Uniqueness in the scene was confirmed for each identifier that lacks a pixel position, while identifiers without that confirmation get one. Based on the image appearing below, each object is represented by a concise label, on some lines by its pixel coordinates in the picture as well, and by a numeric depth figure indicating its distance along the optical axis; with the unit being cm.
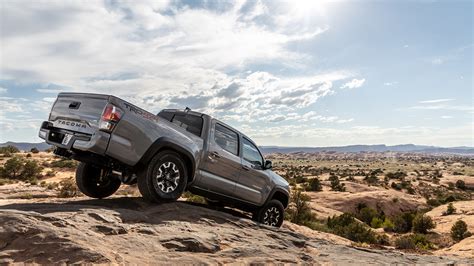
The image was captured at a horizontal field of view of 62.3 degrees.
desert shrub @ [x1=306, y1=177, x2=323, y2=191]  3591
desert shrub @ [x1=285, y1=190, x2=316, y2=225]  1852
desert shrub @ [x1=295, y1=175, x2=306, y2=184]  4277
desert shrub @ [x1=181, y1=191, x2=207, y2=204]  1575
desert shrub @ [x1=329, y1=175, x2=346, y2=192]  3717
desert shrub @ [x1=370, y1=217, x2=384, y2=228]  2331
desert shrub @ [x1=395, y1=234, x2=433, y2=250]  1296
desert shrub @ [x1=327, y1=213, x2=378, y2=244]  1617
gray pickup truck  626
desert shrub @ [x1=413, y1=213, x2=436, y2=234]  2095
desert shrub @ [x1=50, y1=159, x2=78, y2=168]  3200
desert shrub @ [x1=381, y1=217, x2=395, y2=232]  2222
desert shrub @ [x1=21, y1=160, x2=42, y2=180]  2579
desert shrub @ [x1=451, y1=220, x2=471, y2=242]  1902
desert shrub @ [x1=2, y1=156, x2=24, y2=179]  2541
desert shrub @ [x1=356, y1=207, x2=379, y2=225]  2508
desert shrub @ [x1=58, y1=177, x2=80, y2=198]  1494
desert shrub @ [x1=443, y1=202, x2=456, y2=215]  2656
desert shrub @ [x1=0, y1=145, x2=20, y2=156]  3788
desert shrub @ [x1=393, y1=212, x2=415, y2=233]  2195
